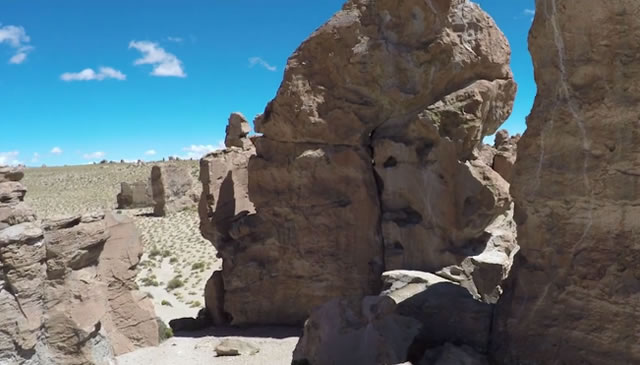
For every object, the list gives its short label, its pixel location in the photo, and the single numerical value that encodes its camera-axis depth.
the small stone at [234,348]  10.68
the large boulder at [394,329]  6.75
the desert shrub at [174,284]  18.62
